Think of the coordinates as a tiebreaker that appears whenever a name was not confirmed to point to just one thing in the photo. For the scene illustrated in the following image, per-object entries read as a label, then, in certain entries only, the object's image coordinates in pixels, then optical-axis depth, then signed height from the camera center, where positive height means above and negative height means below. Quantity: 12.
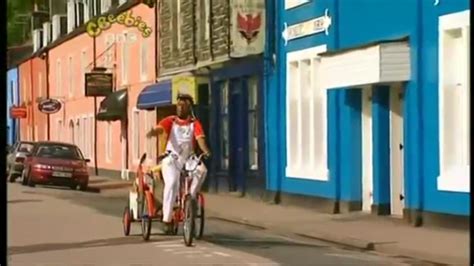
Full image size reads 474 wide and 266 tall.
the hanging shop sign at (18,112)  58.22 +1.99
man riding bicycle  15.52 +0.10
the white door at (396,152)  20.77 +0.03
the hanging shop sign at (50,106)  47.84 +1.87
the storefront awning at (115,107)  41.78 +1.60
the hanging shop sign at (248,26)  26.34 +2.75
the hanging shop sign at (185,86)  31.46 +1.74
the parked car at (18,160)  39.63 -0.18
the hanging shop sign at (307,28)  22.95 +2.44
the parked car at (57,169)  35.38 -0.43
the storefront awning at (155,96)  33.64 +1.66
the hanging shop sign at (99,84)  43.38 +2.48
